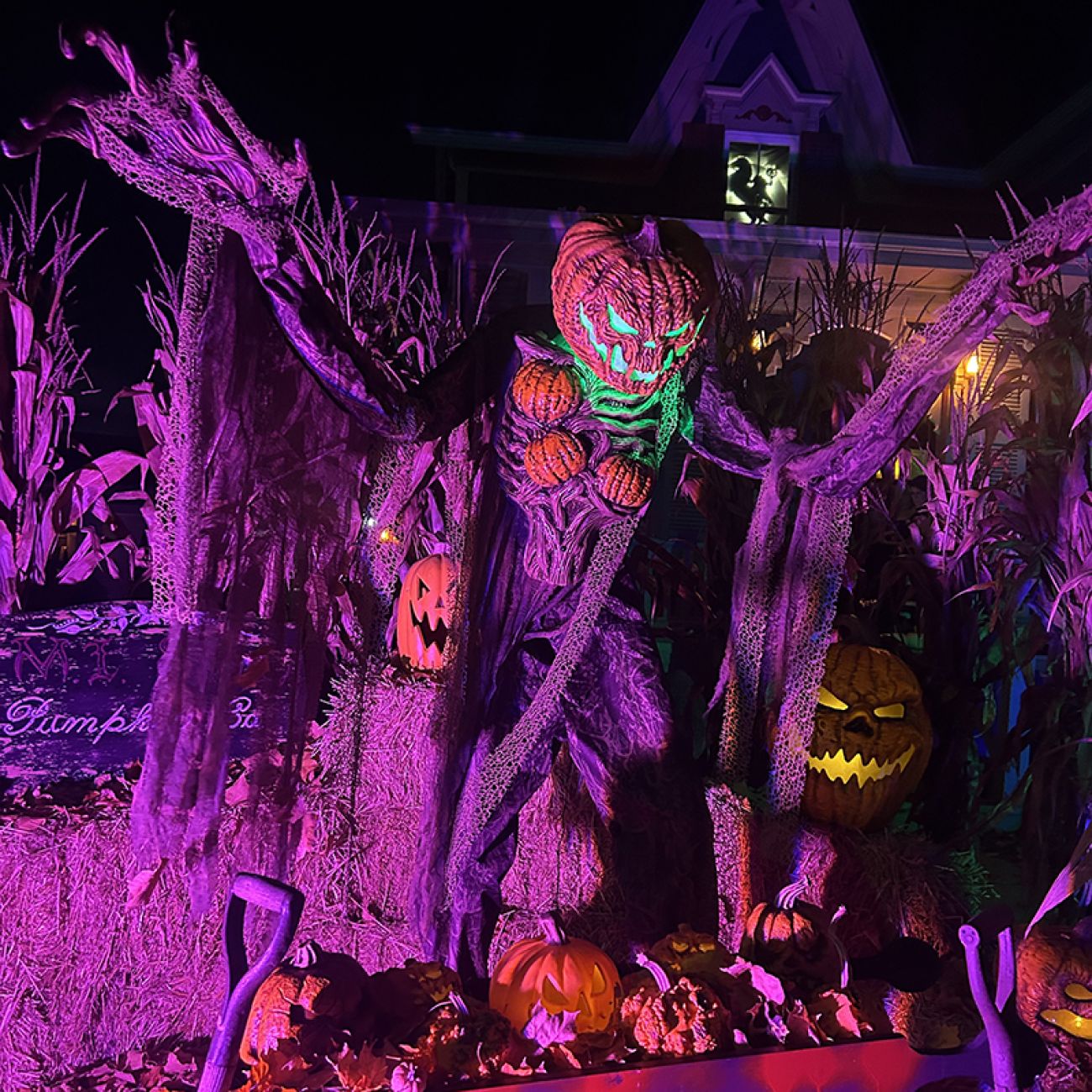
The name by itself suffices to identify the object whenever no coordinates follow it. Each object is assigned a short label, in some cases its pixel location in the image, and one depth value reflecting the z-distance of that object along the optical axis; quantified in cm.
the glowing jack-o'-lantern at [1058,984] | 205
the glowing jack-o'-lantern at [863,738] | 285
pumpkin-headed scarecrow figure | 190
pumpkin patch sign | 207
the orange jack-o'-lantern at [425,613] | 343
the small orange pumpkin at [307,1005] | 165
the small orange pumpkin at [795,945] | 196
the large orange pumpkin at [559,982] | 185
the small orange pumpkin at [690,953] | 192
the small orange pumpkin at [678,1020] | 177
